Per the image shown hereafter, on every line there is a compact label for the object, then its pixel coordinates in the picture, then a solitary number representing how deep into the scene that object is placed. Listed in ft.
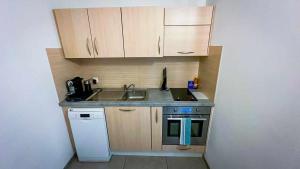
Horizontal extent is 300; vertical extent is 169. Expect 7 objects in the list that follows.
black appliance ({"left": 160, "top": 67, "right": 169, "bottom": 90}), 6.26
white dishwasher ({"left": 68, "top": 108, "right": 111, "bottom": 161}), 5.17
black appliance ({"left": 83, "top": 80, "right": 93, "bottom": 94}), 6.34
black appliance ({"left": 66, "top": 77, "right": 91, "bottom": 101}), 5.52
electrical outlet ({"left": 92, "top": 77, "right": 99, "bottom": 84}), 6.84
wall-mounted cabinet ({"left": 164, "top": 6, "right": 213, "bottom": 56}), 4.85
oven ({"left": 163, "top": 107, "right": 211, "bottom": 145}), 5.21
